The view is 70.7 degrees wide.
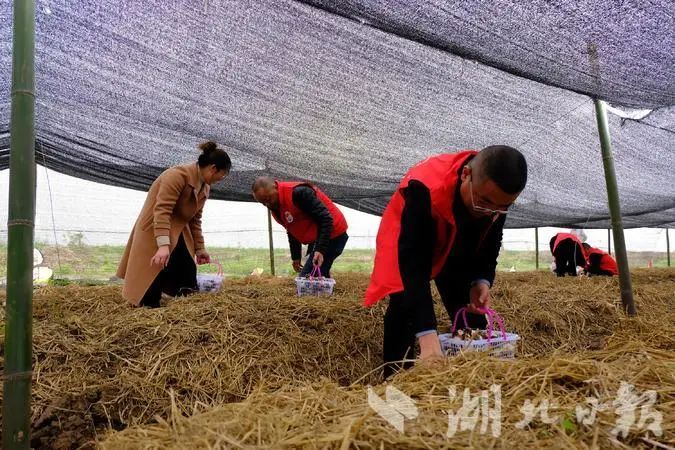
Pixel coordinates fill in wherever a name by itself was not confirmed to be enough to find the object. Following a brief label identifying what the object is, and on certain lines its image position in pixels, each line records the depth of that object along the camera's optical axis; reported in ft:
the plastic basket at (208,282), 13.85
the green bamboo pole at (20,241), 5.16
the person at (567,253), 24.21
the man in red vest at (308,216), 13.33
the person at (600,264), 23.31
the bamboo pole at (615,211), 11.66
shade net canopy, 8.73
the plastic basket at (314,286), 12.87
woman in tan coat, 10.88
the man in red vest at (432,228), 5.60
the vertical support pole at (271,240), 25.04
